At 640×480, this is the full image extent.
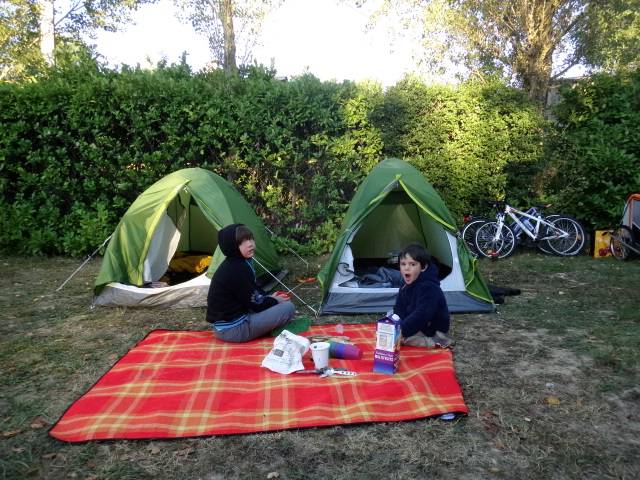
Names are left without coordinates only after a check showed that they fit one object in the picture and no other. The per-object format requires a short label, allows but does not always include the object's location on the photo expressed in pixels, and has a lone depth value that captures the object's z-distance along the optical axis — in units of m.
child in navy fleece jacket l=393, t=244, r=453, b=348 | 3.81
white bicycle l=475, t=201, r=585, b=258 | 7.41
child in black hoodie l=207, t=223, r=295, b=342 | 4.00
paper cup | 3.50
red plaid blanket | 2.84
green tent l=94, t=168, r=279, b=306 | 5.11
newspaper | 3.56
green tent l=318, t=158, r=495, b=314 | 4.91
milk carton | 3.37
